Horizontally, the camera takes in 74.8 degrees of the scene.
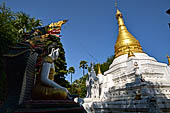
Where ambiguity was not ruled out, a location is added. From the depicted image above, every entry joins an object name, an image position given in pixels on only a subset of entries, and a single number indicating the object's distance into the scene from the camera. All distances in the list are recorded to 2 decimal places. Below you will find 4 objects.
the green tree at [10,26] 5.96
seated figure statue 3.07
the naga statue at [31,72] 2.73
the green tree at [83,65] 34.56
